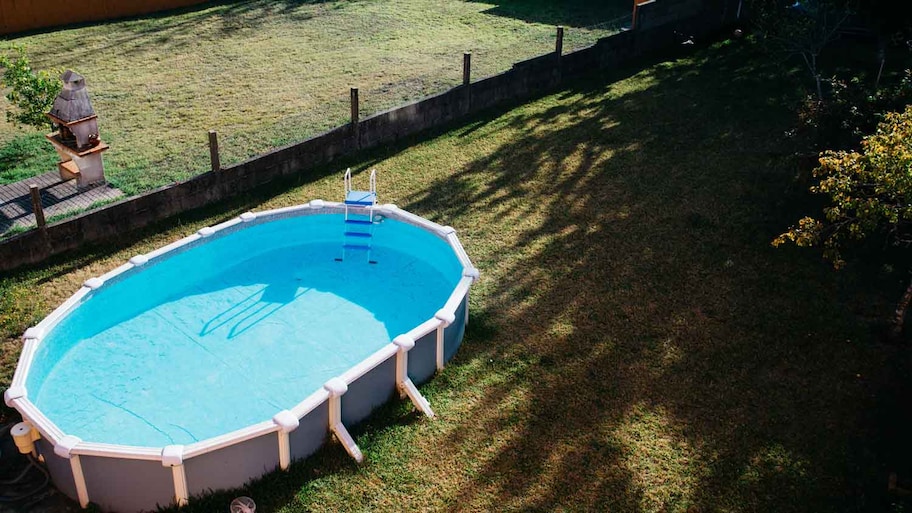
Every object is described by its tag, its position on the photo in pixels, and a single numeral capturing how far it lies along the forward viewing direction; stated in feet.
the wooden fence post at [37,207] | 35.78
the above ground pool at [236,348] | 25.66
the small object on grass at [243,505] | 25.27
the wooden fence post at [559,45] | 57.62
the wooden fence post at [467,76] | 52.49
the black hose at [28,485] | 25.86
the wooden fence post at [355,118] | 47.27
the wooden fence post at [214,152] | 41.37
